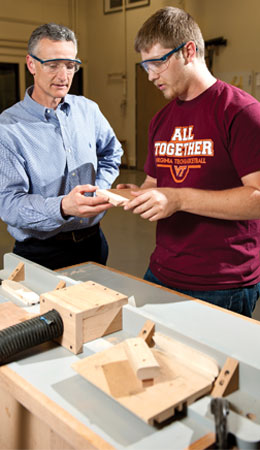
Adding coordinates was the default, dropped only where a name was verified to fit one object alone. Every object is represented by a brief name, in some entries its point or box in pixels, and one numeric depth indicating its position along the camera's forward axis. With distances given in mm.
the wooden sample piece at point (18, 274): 1895
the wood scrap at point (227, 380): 1081
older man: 1961
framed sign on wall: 9534
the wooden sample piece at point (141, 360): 1035
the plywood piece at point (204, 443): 905
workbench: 958
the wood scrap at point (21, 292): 1642
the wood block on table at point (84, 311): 1294
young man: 1538
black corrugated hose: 1222
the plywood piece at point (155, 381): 970
